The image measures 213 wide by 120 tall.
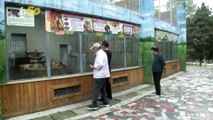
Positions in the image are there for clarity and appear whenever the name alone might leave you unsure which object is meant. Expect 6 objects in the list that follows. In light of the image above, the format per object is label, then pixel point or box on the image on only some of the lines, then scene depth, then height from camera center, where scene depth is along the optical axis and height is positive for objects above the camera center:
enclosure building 3.50 +0.25
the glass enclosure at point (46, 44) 3.56 +0.31
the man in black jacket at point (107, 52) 4.45 +0.09
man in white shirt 4.01 -0.42
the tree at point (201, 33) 14.82 +1.99
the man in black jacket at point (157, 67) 5.22 -0.44
